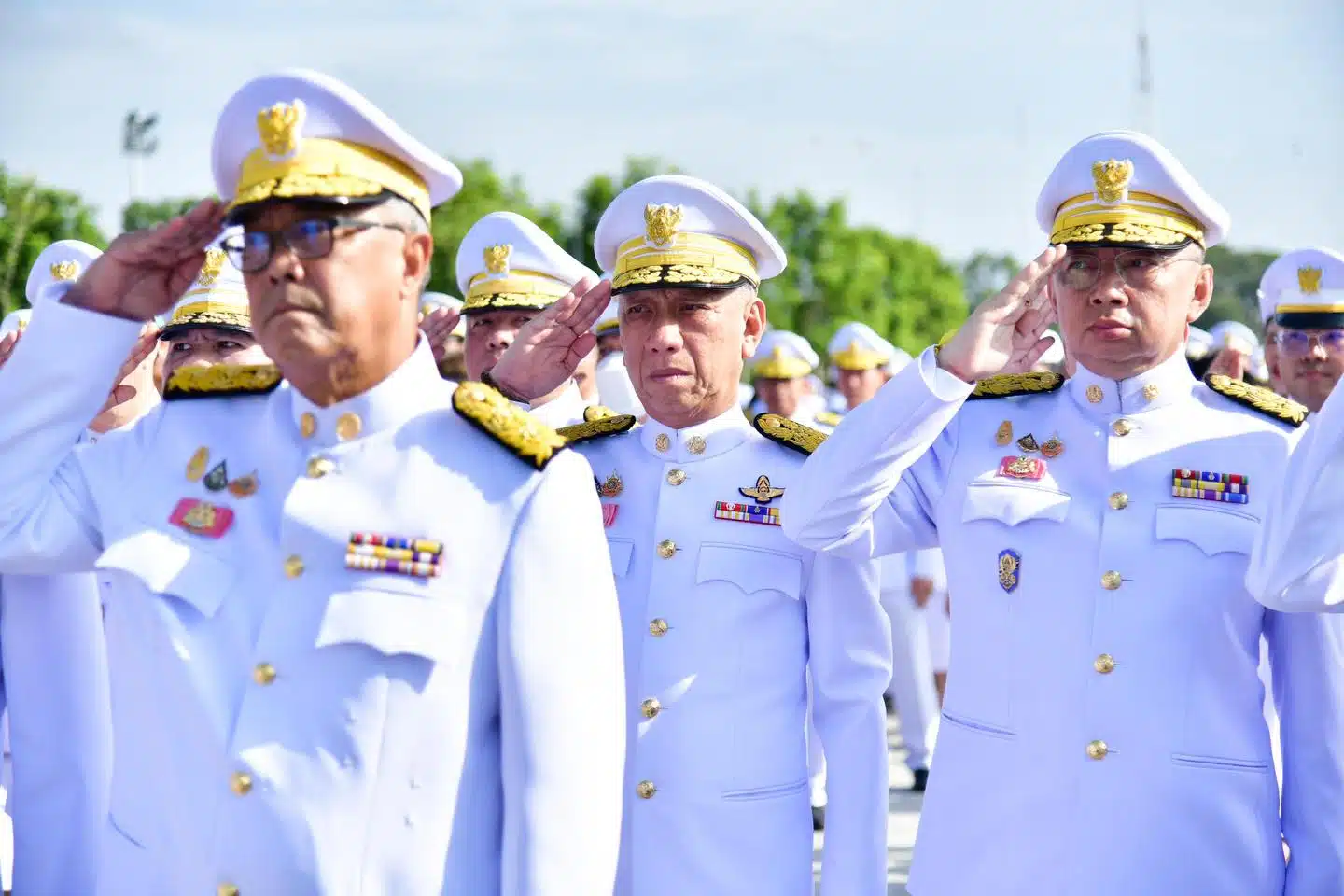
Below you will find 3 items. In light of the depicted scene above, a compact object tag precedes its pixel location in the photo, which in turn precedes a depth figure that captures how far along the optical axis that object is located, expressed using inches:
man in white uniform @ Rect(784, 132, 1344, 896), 311.4
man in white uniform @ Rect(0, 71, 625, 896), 219.5
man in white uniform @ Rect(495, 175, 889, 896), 326.3
